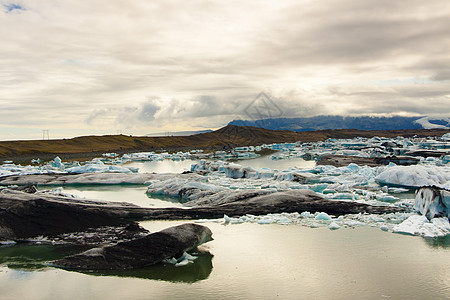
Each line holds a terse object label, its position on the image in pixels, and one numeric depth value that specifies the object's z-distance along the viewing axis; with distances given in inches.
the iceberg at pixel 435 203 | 526.6
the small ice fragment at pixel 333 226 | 530.0
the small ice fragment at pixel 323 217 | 566.9
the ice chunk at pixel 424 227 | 491.5
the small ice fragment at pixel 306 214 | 582.9
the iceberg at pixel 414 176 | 891.4
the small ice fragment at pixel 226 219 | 567.1
